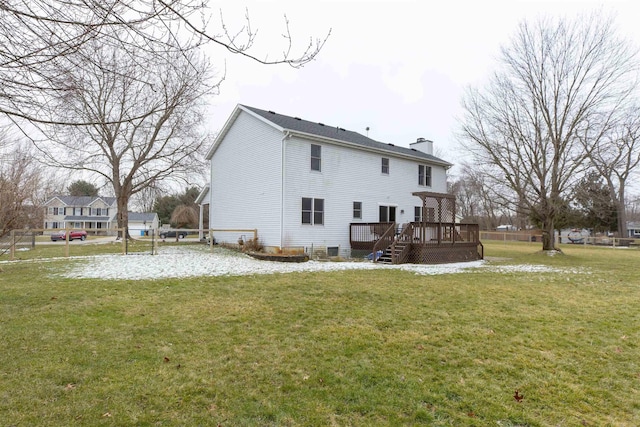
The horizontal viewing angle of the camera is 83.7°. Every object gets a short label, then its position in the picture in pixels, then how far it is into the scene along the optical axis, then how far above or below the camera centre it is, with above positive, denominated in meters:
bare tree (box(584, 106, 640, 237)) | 18.53 +4.43
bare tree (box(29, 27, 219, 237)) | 22.17 +4.98
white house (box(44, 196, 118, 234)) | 51.22 +1.59
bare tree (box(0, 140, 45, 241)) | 7.58 +0.74
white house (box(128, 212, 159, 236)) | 49.34 +0.58
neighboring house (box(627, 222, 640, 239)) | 54.66 -0.65
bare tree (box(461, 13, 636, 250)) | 18.55 +6.42
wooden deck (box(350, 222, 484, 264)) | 13.82 -0.75
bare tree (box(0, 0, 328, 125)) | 2.54 +1.45
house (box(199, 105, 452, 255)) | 14.90 +2.06
